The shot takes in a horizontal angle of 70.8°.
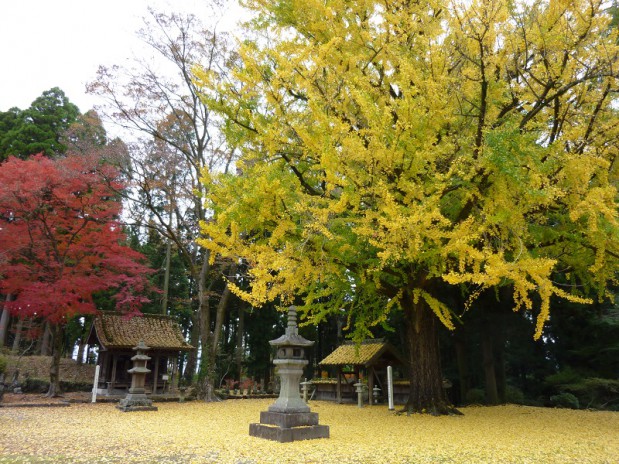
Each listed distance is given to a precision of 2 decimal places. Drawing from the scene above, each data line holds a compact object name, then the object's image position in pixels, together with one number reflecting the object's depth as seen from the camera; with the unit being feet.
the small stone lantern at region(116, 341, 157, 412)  36.32
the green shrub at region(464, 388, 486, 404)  42.73
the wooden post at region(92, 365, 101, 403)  42.03
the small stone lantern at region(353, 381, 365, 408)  39.65
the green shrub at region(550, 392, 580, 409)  40.91
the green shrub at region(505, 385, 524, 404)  44.45
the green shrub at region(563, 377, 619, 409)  38.17
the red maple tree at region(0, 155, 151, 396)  43.14
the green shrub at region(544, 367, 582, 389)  41.60
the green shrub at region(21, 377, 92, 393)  49.95
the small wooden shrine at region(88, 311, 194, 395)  50.34
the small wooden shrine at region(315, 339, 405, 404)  43.61
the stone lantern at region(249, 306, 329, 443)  21.22
